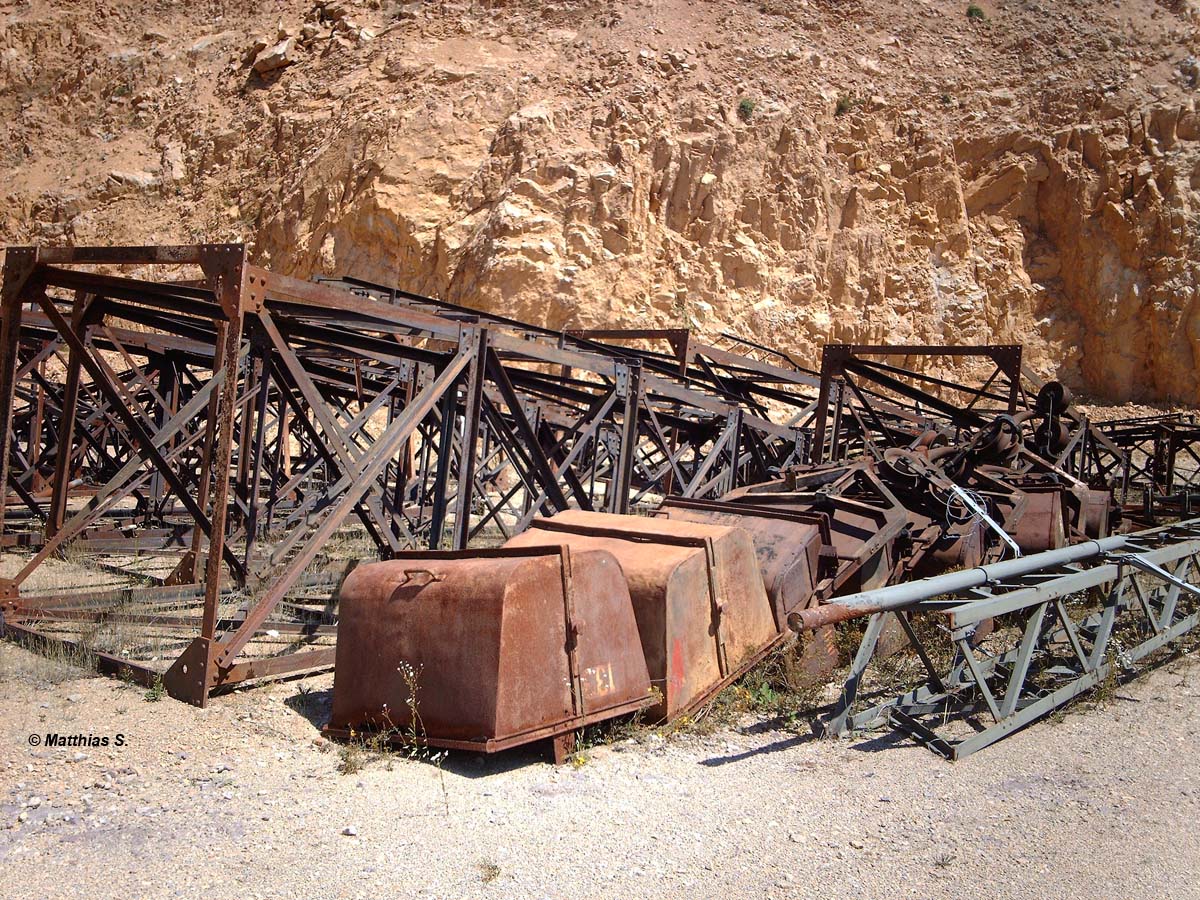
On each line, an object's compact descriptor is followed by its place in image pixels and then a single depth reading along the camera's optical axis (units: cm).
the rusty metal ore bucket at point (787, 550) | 711
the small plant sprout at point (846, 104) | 3027
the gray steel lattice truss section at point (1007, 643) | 595
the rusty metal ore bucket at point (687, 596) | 596
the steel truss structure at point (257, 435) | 667
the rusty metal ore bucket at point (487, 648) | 513
